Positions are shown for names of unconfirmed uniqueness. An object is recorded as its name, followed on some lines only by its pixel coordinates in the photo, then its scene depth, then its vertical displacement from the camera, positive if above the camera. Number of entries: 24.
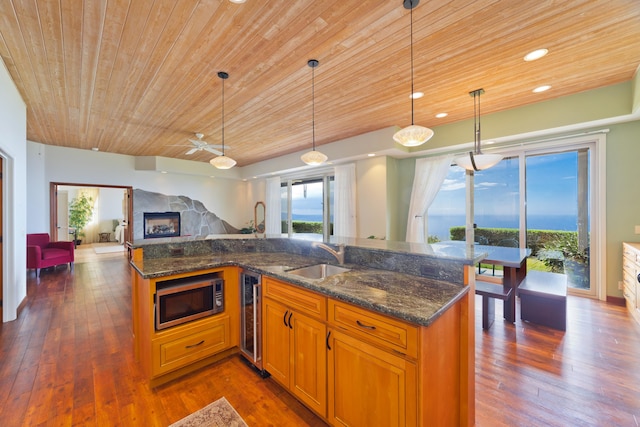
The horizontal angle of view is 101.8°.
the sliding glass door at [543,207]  3.83 +0.07
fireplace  7.11 -0.29
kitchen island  1.21 -0.70
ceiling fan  4.52 +1.19
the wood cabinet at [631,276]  2.88 -0.80
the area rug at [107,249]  8.15 -1.14
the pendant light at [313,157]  2.80 +0.62
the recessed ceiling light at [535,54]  2.36 +1.45
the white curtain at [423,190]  4.84 +0.41
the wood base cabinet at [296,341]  1.57 -0.86
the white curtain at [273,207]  7.68 +0.19
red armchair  4.98 -0.77
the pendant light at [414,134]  2.10 +0.63
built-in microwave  1.99 -0.70
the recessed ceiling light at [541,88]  3.09 +1.48
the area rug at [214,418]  1.62 -1.31
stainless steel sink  2.14 -0.49
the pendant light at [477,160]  2.94 +0.60
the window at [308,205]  6.57 +0.20
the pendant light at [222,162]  3.17 +0.63
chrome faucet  2.19 -0.33
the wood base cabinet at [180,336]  1.95 -1.00
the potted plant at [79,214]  9.45 +0.03
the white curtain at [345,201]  5.51 +0.25
